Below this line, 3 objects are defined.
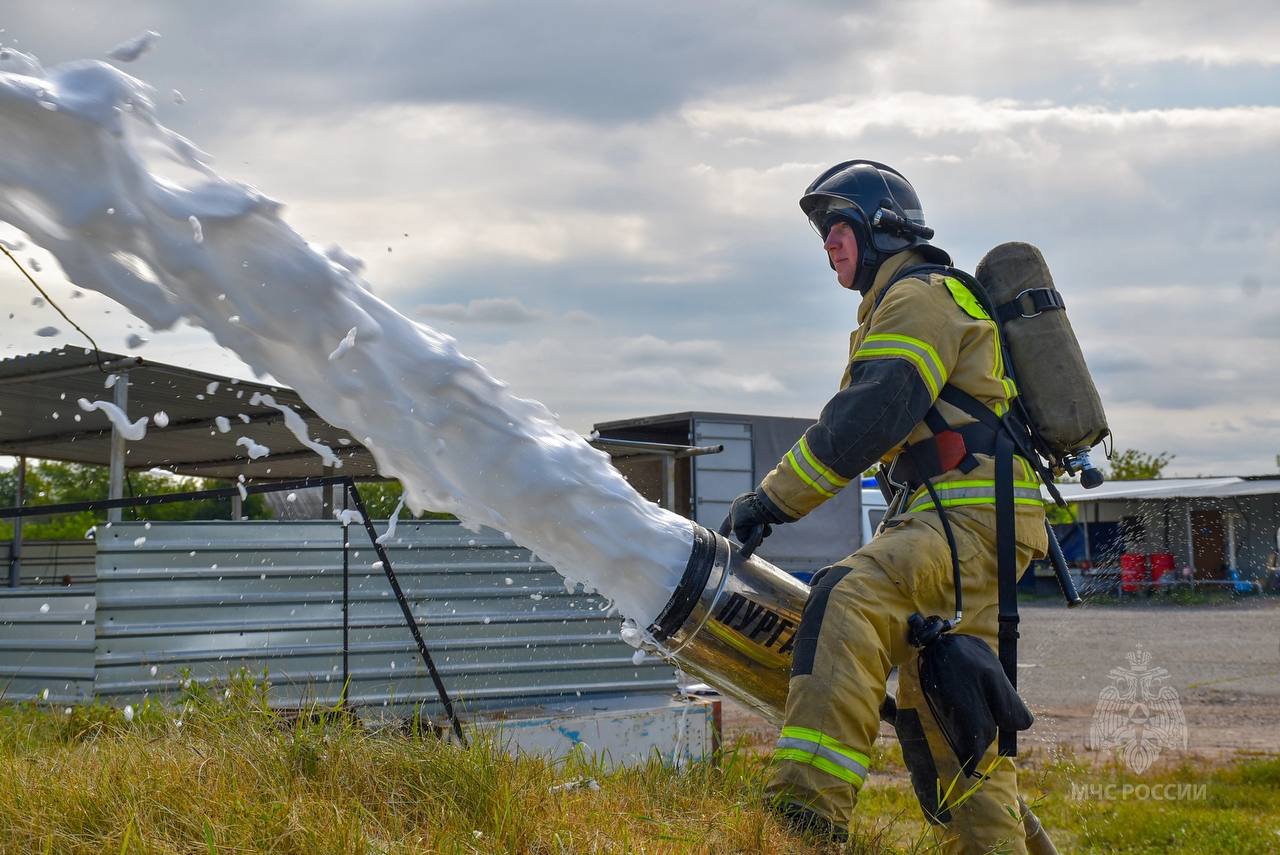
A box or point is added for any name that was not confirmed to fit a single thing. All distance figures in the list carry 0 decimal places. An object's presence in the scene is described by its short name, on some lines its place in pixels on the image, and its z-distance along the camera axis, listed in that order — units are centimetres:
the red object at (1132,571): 2662
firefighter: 340
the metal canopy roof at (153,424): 834
